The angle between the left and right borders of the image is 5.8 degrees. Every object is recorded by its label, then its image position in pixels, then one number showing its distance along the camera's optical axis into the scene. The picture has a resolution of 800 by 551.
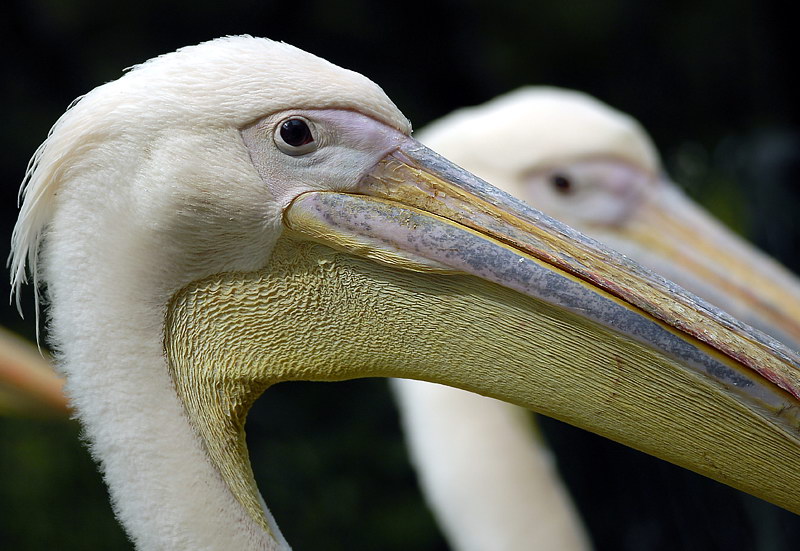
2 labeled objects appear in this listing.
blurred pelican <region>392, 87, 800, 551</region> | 3.07
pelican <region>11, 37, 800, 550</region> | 2.73
